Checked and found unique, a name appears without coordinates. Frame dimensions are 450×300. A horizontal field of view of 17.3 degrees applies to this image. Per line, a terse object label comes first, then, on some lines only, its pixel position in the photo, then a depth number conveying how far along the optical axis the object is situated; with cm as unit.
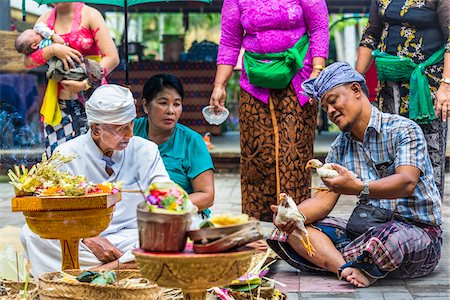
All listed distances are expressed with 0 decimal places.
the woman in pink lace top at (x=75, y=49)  968
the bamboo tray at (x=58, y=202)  631
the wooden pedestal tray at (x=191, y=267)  478
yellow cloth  966
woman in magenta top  940
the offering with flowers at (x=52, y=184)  644
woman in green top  860
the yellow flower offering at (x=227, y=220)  504
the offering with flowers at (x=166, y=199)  492
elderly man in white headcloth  742
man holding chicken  781
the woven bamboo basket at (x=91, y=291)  614
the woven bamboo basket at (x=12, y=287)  694
